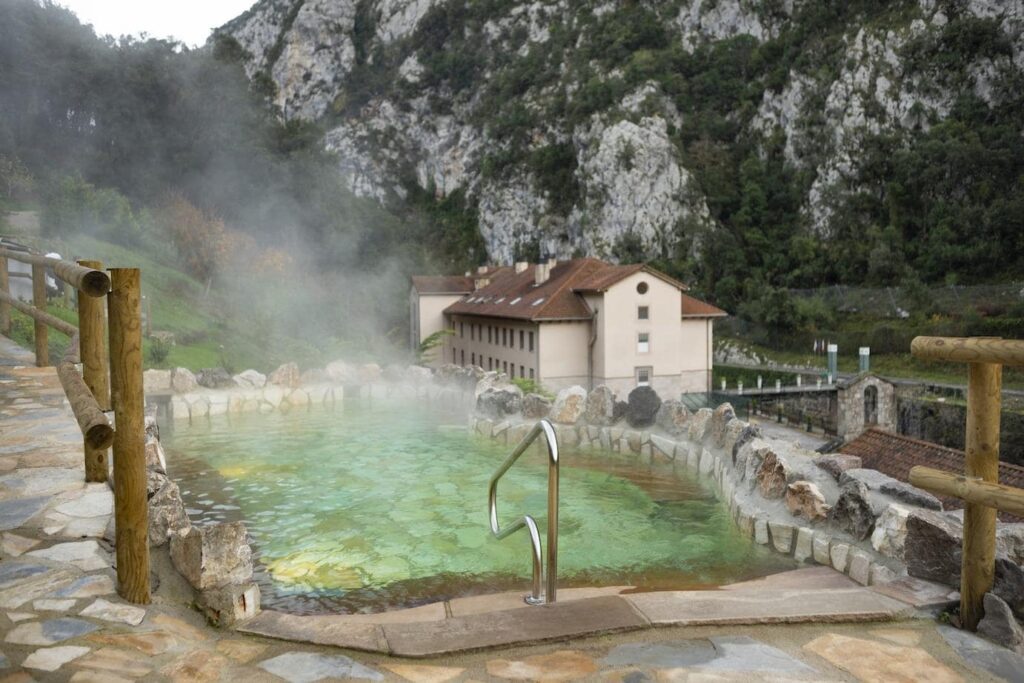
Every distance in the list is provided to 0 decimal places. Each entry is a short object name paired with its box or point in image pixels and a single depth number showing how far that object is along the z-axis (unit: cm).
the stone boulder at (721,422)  949
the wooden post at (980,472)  323
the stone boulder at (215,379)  1583
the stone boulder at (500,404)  1251
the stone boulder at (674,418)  1056
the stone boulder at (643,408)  1106
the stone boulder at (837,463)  704
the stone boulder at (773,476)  689
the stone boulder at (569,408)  1157
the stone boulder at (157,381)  1503
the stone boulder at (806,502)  606
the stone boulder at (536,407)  1227
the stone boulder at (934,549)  375
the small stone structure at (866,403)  2505
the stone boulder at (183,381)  1522
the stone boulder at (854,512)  539
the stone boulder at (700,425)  1002
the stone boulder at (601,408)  1142
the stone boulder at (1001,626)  310
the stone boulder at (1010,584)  327
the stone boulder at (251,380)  1606
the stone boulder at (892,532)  484
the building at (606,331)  2608
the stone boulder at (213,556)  352
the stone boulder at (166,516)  389
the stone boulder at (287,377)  1641
